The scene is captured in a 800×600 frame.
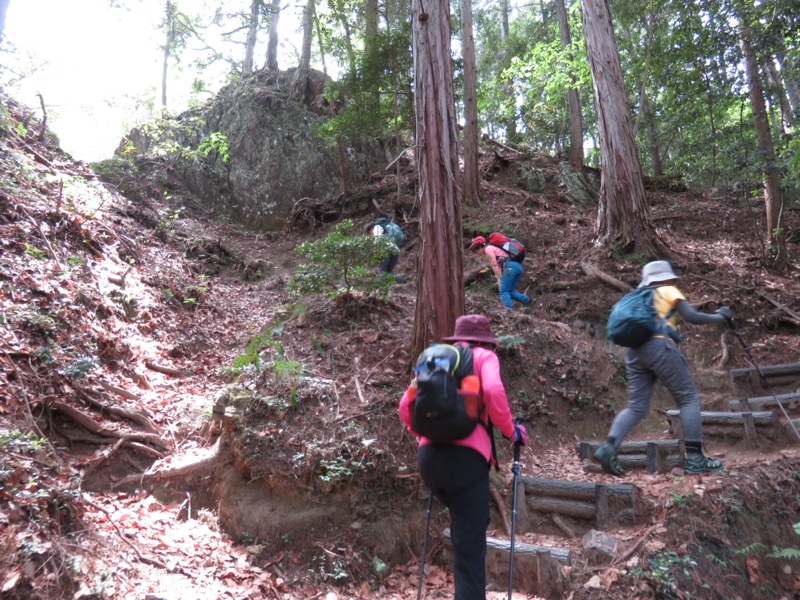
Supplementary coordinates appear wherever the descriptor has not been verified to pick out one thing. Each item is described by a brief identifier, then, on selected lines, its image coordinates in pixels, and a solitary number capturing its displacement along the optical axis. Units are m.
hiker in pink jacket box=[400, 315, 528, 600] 3.16
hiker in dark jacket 9.61
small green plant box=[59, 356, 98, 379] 5.52
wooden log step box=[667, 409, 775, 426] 5.21
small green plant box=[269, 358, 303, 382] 5.83
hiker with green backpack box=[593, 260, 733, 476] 4.48
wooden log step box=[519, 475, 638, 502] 4.57
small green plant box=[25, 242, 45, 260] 6.85
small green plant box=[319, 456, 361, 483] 4.93
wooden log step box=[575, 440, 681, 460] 5.24
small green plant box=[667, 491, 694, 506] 4.18
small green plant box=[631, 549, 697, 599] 3.53
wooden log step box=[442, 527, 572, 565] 4.09
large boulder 16.22
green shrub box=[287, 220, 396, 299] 7.25
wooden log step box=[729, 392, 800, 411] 5.72
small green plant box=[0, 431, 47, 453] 3.98
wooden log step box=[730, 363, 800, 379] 6.64
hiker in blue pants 8.74
